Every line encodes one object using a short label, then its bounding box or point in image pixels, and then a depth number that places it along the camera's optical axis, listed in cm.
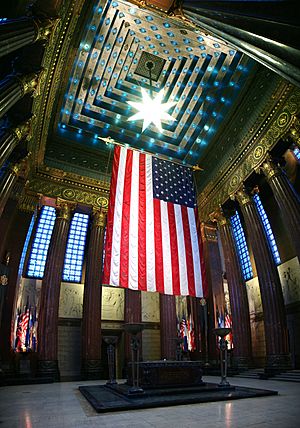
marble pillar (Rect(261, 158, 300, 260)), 1153
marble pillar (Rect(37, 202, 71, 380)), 1372
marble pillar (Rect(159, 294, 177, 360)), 1694
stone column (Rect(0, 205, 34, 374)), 1332
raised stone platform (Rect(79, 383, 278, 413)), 603
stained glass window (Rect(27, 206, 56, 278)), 1699
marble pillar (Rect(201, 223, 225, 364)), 1638
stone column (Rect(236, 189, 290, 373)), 1209
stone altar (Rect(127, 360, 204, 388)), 830
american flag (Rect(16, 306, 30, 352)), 1425
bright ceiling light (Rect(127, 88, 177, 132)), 1487
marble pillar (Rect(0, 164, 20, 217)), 1112
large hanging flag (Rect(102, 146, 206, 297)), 844
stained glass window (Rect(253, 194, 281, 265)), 1610
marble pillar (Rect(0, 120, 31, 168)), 959
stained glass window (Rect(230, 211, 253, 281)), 1775
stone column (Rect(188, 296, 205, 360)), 1703
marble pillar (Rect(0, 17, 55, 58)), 694
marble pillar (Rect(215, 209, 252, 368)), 1470
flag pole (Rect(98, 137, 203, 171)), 1012
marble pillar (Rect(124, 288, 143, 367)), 1675
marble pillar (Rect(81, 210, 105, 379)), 1463
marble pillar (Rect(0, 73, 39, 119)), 796
